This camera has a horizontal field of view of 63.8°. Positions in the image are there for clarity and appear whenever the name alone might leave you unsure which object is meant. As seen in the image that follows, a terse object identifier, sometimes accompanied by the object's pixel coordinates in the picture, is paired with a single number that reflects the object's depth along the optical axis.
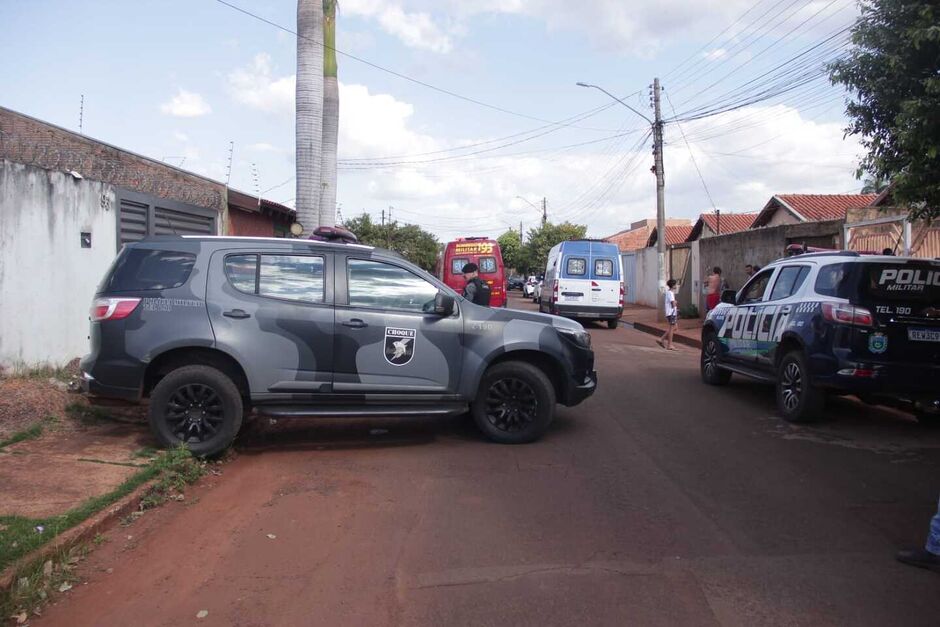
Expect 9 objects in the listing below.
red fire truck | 23.70
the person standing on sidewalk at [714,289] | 15.79
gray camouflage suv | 6.61
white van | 21.28
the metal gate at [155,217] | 10.77
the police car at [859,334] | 7.65
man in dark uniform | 10.16
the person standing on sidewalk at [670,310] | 16.12
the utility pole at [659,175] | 23.36
